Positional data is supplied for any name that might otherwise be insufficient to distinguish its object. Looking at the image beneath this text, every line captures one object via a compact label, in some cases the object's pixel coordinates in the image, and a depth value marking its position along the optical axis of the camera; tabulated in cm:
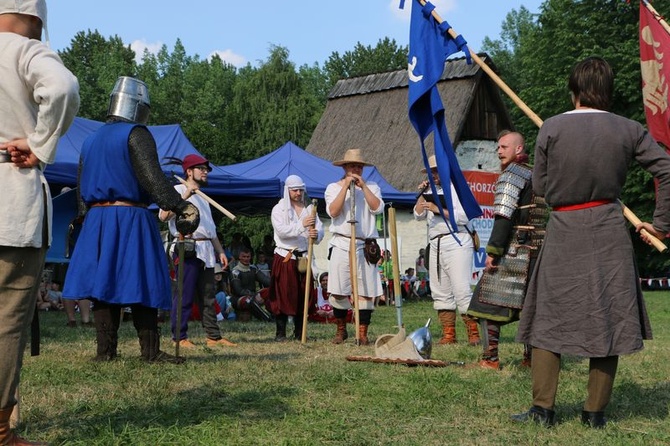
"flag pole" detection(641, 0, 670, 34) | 760
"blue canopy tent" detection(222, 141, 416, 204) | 1508
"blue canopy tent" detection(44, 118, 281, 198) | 1311
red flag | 775
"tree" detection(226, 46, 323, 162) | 4316
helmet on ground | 683
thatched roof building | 2864
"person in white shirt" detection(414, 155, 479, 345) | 856
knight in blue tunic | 573
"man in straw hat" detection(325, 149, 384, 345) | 847
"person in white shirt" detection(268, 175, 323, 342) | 901
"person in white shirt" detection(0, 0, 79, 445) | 332
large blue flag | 592
